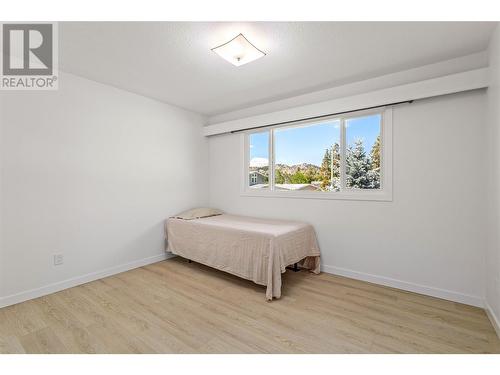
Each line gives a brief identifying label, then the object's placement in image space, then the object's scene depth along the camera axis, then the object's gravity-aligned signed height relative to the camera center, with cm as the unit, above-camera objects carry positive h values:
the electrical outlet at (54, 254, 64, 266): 258 -78
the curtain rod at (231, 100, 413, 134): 264 +92
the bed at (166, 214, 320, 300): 251 -70
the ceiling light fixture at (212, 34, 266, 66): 198 +119
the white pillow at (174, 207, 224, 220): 359 -41
